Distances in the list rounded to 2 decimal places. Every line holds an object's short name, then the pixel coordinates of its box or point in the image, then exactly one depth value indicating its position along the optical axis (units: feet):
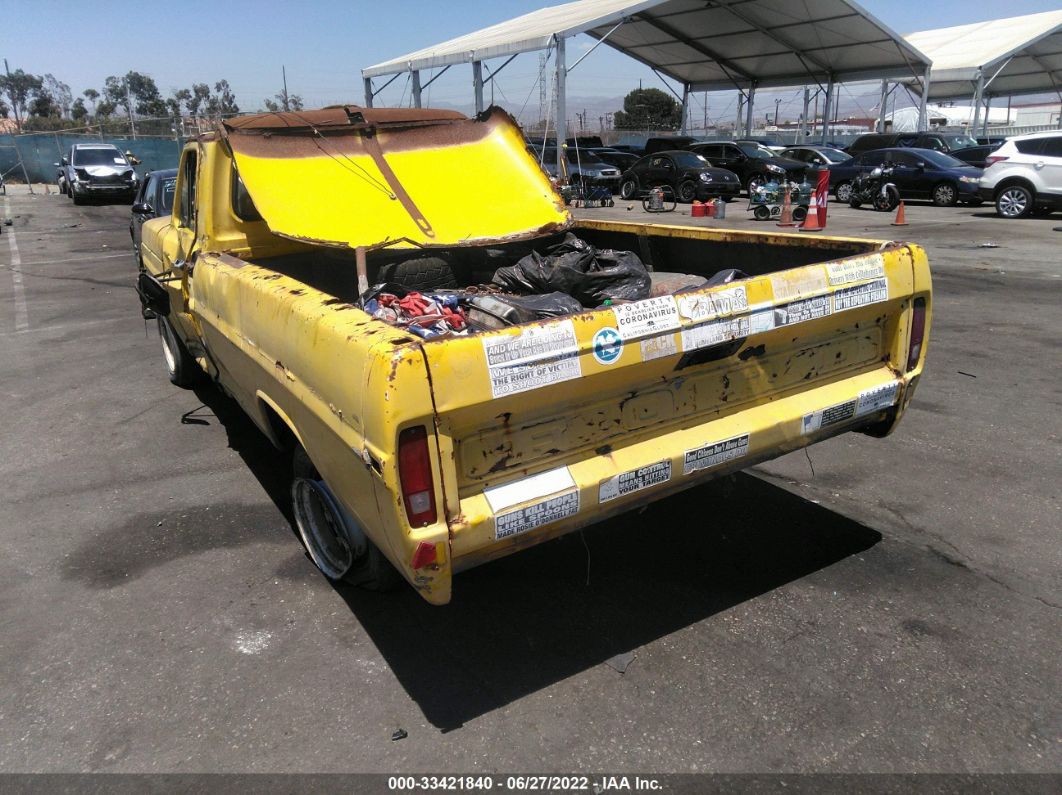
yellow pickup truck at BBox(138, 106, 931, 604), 7.71
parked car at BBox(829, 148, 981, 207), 62.28
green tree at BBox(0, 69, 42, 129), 317.52
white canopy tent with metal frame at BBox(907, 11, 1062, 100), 115.14
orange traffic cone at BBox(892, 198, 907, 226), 52.42
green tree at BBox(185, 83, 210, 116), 294.87
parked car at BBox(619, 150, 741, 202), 71.05
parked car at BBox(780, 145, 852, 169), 74.96
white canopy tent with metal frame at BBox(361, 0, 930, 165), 78.89
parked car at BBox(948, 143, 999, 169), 76.02
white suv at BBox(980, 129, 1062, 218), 52.29
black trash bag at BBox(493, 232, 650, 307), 12.53
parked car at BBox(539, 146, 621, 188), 80.74
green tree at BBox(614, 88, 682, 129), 269.03
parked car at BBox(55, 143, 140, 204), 82.79
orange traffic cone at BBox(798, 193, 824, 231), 50.80
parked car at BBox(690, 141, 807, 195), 73.10
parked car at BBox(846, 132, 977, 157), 75.72
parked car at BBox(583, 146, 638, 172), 88.12
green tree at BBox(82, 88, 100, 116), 300.61
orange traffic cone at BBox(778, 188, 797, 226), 54.39
